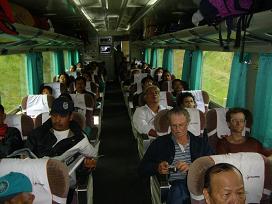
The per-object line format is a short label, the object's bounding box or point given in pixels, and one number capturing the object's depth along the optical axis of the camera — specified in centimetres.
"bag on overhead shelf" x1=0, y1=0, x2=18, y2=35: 228
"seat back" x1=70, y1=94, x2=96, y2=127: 467
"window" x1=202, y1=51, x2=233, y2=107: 470
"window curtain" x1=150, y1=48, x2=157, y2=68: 1089
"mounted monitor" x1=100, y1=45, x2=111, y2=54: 1293
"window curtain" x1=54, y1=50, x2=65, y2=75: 757
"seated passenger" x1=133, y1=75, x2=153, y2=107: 506
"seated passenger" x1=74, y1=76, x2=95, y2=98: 533
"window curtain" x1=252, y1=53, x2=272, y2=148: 286
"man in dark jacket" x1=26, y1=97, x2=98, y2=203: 244
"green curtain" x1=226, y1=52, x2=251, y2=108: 346
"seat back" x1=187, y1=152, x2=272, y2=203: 181
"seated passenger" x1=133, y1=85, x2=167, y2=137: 380
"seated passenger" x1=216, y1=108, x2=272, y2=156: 268
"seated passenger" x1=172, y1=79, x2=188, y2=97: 513
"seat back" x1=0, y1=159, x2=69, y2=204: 183
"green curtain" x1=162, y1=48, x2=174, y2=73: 820
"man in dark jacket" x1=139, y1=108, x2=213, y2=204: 239
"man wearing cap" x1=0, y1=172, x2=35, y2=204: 151
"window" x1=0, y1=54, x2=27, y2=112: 447
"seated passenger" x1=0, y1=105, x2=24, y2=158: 280
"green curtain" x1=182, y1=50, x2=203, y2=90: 544
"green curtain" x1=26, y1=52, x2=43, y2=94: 512
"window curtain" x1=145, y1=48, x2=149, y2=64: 1277
